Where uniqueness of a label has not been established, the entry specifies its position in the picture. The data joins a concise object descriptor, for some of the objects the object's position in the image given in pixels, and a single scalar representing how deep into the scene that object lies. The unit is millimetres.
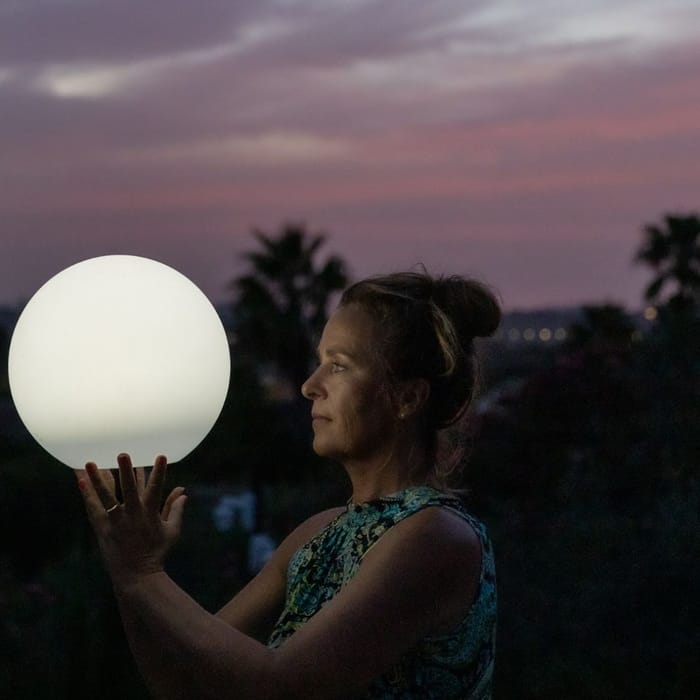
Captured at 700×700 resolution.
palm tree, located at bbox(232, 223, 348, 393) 26281
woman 1871
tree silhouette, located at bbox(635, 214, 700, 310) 20938
